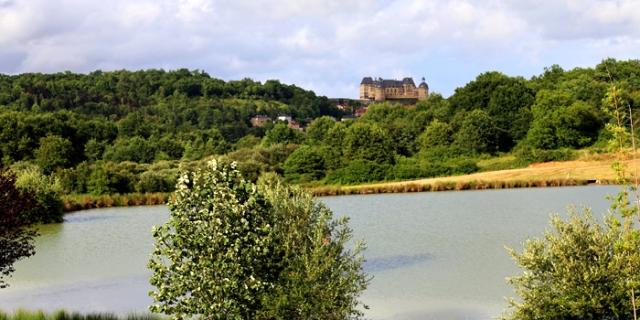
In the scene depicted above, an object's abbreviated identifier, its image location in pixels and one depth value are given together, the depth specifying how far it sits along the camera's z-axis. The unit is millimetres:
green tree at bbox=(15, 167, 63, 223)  41219
